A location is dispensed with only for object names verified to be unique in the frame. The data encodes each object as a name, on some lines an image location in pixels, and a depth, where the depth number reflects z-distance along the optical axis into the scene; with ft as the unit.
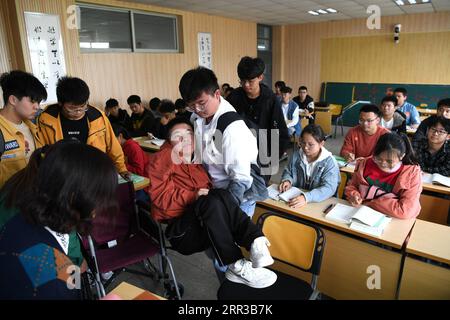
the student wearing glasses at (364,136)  10.44
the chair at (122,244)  6.47
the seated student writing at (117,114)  16.11
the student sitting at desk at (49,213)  3.04
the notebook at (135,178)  8.38
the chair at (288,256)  5.26
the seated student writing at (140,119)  15.76
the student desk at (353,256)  6.03
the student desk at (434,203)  7.91
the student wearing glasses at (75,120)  6.88
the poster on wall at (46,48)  13.39
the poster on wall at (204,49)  22.16
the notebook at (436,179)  8.38
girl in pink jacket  6.50
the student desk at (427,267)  5.41
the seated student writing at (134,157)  10.01
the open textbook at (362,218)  6.08
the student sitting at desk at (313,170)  7.48
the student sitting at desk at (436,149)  9.27
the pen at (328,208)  7.02
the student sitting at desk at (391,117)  13.46
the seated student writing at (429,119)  10.28
